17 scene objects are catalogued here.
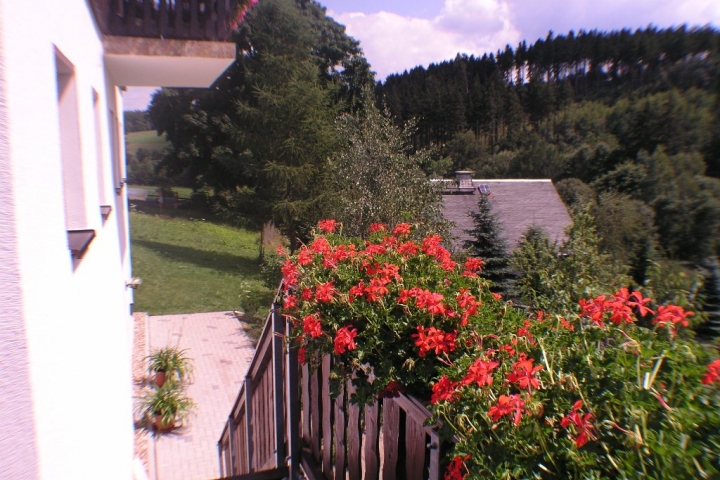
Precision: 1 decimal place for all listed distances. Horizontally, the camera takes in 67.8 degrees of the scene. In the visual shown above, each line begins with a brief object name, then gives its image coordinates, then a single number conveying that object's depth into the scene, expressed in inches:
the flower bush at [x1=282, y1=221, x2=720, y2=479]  35.7
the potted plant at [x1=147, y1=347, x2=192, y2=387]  285.3
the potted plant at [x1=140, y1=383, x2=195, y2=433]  267.4
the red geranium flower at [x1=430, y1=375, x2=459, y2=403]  49.6
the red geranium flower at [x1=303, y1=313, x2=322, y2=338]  75.4
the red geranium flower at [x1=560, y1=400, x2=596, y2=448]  37.7
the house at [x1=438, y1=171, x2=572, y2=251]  674.2
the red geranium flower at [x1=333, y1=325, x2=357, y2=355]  68.2
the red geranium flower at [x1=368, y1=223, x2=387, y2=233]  106.8
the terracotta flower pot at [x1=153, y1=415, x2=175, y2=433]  269.0
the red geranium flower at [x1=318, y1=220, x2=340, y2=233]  120.6
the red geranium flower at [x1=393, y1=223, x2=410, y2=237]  100.9
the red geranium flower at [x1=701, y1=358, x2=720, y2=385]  36.7
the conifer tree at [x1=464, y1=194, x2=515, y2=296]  416.2
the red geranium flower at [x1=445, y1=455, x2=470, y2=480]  46.0
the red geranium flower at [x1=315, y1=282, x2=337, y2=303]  76.5
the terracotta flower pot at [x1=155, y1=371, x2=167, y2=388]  284.6
